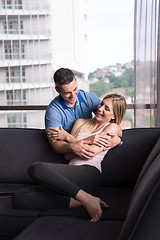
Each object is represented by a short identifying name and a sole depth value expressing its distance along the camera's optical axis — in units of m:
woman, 1.61
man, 1.89
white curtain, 3.26
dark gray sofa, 0.98
